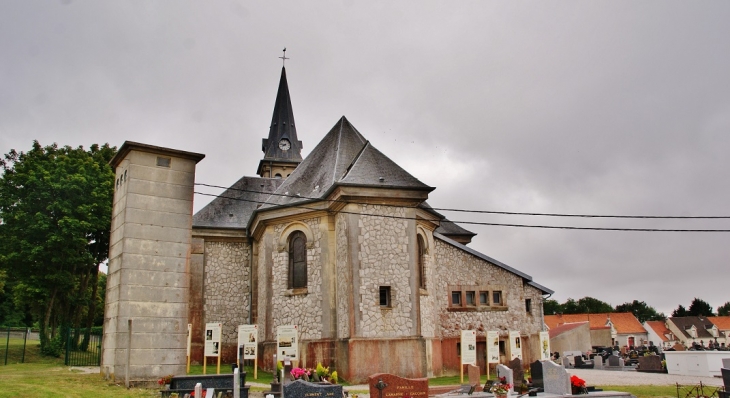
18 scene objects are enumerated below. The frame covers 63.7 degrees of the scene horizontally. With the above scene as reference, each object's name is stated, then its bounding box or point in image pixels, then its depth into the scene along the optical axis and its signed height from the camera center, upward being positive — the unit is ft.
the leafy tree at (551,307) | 356.07 +5.50
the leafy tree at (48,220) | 94.48 +16.28
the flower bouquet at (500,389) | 48.18 -5.86
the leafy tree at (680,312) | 323.57 +1.48
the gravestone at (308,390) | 42.96 -5.16
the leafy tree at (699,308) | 318.04 +3.40
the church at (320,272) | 56.44 +5.63
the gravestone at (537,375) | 54.54 -5.40
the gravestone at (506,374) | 53.39 -5.14
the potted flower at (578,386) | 50.14 -5.91
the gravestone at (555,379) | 50.83 -5.42
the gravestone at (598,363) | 108.34 -8.59
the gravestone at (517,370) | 59.78 -5.48
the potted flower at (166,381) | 50.43 -5.11
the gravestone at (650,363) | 89.66 -7.35
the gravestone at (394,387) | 44.86 -5.22
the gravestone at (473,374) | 60.16 -5.74
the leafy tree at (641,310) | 383.04 +3.35
